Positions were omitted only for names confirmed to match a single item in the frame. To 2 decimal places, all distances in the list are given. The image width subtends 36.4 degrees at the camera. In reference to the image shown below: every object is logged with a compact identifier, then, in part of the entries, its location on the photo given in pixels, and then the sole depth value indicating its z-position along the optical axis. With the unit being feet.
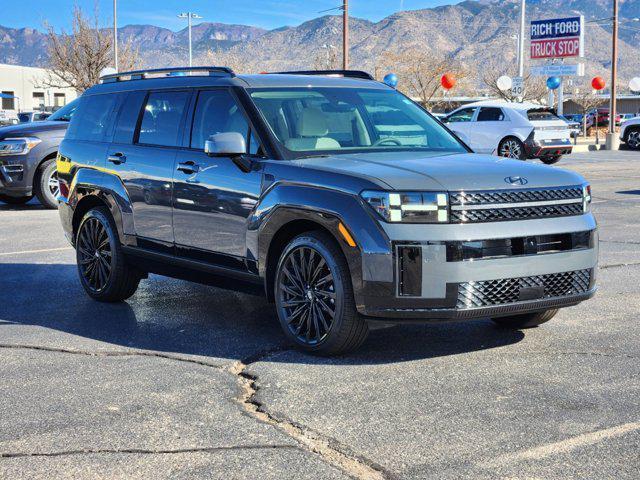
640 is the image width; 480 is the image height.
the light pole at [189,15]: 241.76
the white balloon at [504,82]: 155.91
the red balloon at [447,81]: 147.33
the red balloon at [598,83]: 175.42
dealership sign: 198.70
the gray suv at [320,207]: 18.44
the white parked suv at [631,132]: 120.47
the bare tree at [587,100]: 264.31
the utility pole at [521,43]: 185.78
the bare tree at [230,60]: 277.03
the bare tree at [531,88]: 272.31
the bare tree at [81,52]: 179.42
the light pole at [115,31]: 173.54
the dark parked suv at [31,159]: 50.21
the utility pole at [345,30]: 112.57
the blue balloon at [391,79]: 124.77
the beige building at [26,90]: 300.81
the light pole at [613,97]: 123.95
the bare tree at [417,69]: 265.95
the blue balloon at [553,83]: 166.09
